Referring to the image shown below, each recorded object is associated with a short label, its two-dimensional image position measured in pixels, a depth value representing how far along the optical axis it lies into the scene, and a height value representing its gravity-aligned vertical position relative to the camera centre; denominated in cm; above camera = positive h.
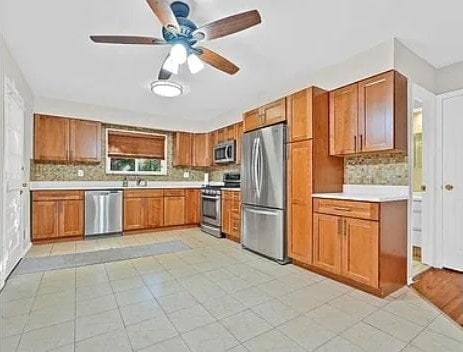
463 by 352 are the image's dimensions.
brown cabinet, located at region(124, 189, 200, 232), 514 -64
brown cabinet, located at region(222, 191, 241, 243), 448 -64
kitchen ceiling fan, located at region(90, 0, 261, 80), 197 +113
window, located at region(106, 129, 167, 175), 553 +48
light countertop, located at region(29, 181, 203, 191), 445 -17
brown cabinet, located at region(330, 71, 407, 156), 267 +63
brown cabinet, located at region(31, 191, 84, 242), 432 -64
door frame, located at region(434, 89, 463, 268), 326 -12
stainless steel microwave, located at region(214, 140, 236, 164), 535 +47
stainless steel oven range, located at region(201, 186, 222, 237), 497 -64
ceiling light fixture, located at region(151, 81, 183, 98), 357 +116
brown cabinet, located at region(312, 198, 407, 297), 246 -64
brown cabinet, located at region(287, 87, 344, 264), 312 +14
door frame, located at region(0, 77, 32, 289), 267 +8
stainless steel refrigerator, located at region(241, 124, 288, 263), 344 -21
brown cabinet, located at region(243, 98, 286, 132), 351 +83
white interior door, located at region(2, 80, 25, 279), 286 -7
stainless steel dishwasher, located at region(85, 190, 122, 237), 470 -63
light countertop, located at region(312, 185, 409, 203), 255 -18
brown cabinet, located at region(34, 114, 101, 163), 457 +62
